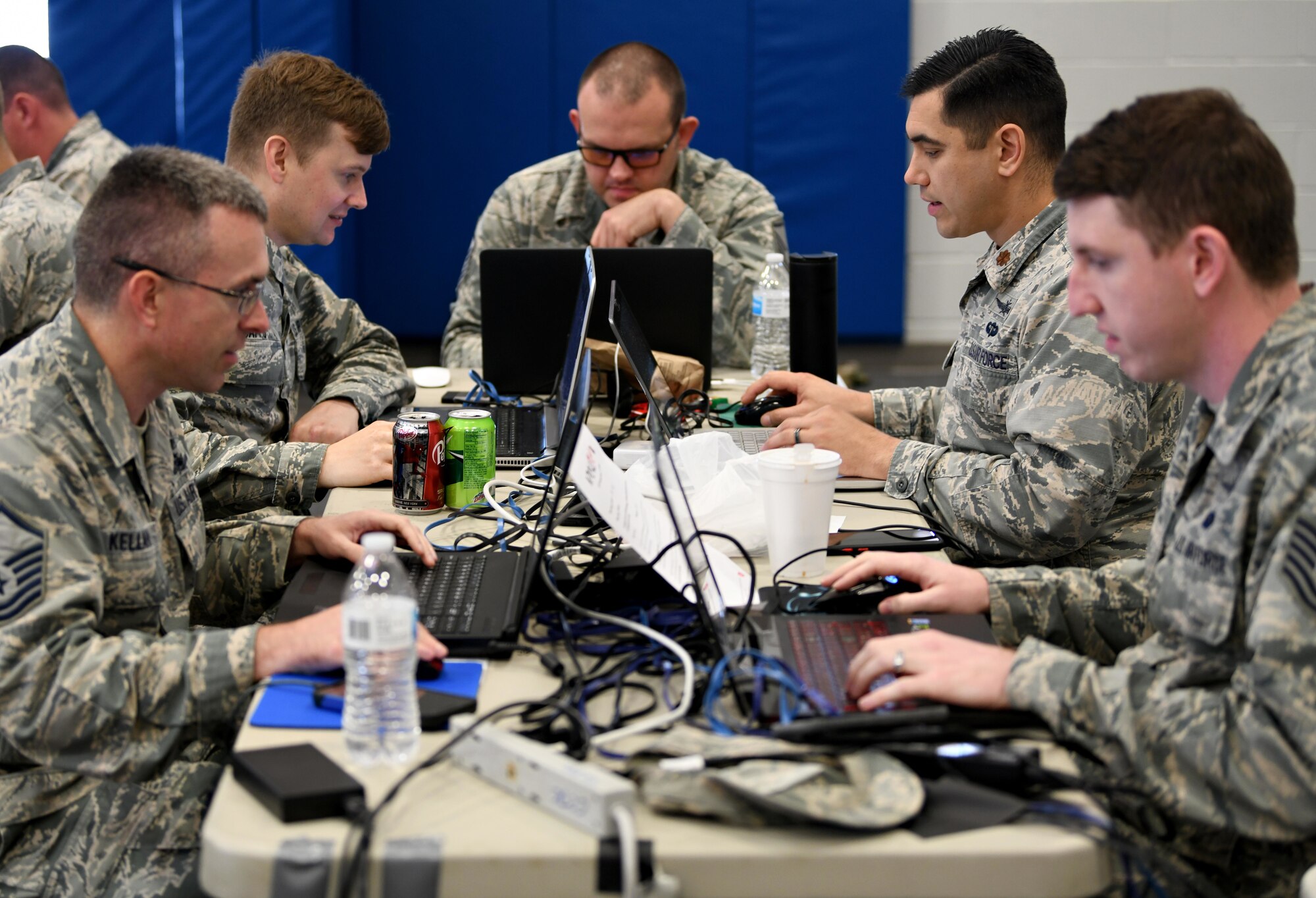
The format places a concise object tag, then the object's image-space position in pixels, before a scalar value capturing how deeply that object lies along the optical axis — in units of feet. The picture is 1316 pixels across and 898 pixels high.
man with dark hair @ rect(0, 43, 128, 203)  13.58
